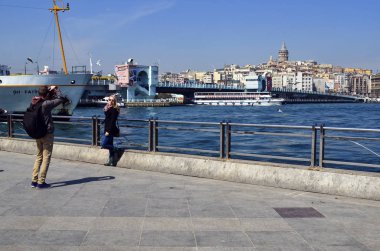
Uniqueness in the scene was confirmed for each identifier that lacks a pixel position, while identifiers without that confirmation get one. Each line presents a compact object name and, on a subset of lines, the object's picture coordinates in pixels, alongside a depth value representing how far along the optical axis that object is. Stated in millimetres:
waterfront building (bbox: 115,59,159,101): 146875
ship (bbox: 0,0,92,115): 43656
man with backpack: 7332
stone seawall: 7281
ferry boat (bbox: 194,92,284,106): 140000
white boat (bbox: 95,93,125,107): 132912
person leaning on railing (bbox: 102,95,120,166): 9547
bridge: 128212
